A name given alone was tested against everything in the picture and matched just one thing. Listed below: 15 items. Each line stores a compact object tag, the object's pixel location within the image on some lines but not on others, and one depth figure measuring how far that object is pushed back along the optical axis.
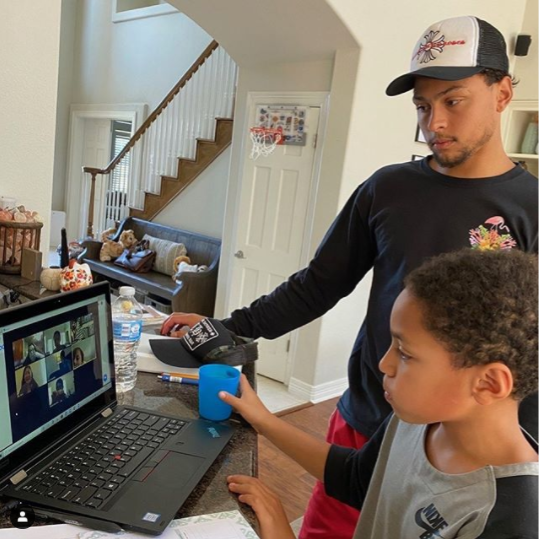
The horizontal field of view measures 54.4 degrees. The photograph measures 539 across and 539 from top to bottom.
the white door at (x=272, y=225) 3.48
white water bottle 1.20
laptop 0.77
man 1.14
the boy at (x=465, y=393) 0.66
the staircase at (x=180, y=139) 5.34
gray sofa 4.27
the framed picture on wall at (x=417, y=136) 3.49
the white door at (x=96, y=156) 7.38
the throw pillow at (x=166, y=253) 5.13
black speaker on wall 3.85
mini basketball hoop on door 3.56
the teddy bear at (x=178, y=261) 4.93
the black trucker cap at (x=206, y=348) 1.27
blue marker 1.25
